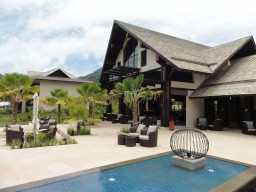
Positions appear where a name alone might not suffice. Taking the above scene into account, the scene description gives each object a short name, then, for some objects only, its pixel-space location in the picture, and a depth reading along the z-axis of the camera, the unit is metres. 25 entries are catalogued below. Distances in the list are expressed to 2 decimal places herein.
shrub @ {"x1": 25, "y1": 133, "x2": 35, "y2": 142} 9.46
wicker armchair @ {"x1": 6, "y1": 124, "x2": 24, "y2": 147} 9.26
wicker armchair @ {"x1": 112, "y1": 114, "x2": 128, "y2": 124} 20.19
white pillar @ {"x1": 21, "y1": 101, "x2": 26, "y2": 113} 28.39
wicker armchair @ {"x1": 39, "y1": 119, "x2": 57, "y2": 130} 11.05
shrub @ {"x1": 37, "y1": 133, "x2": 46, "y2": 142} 9.38
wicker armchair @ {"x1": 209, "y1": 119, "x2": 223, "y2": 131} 15.38
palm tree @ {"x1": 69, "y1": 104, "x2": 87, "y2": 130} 12.56
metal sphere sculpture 6.29
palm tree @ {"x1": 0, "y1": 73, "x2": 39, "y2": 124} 13.67
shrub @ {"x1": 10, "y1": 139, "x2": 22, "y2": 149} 8.51
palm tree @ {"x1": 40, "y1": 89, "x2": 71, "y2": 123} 18.76
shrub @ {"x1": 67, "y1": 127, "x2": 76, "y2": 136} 12.12
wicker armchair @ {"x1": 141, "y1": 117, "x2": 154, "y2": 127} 17.12
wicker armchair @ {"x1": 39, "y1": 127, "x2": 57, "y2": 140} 9.89
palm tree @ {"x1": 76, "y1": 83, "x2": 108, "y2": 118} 17.83
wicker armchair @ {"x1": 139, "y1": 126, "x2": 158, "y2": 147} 8.91
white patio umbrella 10.03
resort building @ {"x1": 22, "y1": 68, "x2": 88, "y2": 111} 27.46
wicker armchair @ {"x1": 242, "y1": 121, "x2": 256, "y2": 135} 13.64
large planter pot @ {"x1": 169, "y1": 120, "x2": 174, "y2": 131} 15.04
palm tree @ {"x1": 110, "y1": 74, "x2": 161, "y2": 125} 13.20
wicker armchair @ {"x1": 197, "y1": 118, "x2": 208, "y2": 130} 15.96
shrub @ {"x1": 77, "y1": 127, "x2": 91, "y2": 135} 12.45
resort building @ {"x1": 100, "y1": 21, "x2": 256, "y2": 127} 15.75
